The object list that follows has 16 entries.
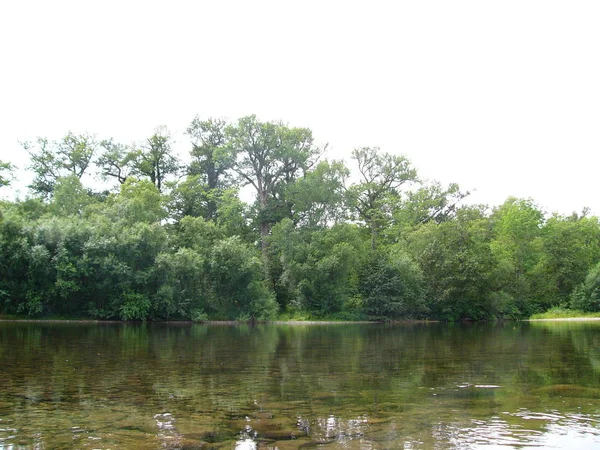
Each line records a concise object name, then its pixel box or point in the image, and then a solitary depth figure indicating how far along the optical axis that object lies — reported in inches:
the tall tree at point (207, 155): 3031.5
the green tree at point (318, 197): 2546.8
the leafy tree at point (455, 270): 2496.3
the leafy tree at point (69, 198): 2383.1
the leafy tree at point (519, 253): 2632.9
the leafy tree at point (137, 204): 2224.4
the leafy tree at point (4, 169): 2375.7
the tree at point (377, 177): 3093.0
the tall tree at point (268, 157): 2615.7
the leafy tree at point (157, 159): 3053.6
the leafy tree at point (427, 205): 3029.0
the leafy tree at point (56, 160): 2812.5
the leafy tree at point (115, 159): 2986.0
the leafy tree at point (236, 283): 2122.3
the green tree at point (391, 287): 2390.5
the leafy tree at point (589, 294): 2461.9
